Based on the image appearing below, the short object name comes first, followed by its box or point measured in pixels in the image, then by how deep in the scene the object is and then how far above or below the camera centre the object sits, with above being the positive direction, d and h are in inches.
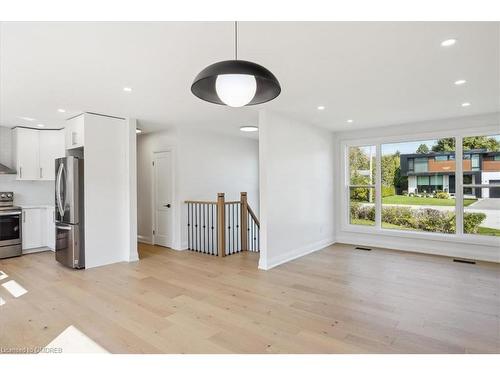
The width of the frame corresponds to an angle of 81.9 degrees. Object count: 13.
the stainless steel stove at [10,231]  205.3 -31.0
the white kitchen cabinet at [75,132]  184.5 +37.0
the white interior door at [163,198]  240.7 -10.0
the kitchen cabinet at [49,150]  232.1 +31.0
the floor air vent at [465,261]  192.2 -52.8
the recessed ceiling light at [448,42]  95.1 +47.2
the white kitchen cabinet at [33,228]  219.0 -30.4
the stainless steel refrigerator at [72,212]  177.6 -15.3
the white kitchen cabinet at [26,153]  223.5 +27.9
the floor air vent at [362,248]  236.1 -52.4
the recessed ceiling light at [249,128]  230.4 +46.4
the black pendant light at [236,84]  64.1 +24.9
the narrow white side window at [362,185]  250.8 -0.7
